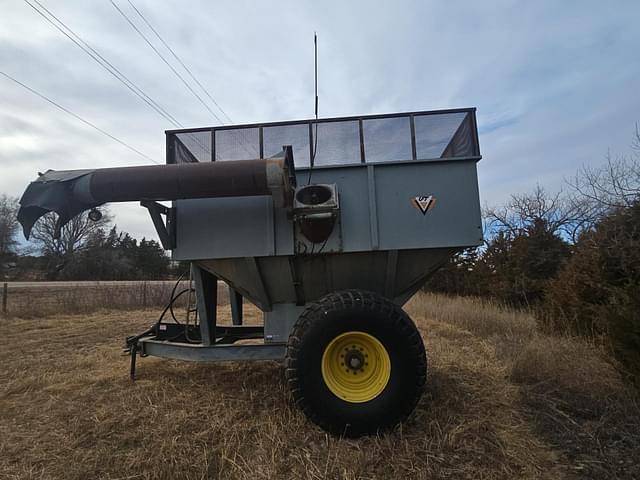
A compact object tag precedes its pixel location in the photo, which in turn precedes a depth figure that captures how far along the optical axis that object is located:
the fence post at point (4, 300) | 11.36
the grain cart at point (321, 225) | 2.76
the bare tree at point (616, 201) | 5.56
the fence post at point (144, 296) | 15.20
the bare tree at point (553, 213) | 16.00
